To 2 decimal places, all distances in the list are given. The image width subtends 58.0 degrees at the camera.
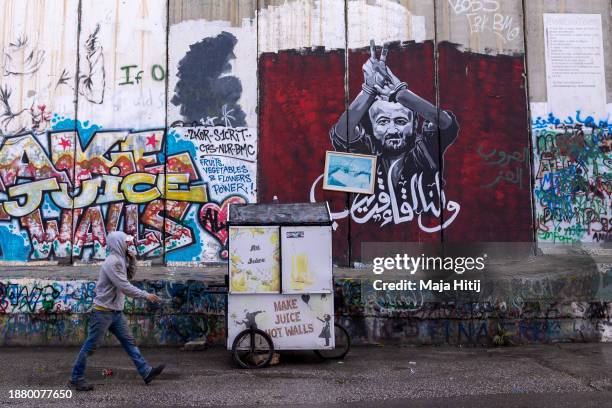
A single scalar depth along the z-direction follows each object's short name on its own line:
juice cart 7.03
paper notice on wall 11.24
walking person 5.98
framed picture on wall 11.02
